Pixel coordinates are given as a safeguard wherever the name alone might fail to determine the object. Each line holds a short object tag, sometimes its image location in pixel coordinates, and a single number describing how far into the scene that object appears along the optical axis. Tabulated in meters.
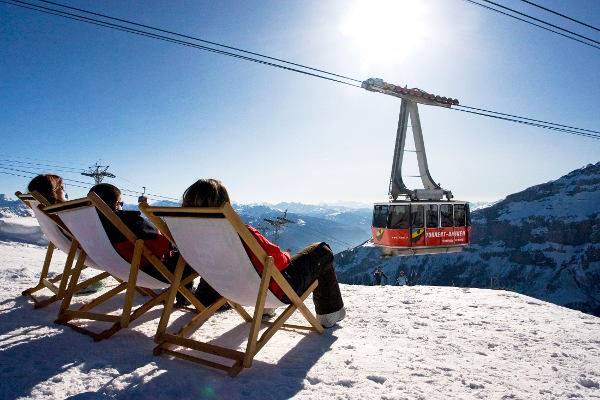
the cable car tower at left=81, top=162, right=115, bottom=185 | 50.88
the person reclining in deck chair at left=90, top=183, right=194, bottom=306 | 3.17
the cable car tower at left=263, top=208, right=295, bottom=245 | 46.96
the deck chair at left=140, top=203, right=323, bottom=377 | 2.27
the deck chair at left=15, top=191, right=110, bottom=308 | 3.70
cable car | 15.82
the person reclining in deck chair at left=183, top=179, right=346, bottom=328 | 2.55
